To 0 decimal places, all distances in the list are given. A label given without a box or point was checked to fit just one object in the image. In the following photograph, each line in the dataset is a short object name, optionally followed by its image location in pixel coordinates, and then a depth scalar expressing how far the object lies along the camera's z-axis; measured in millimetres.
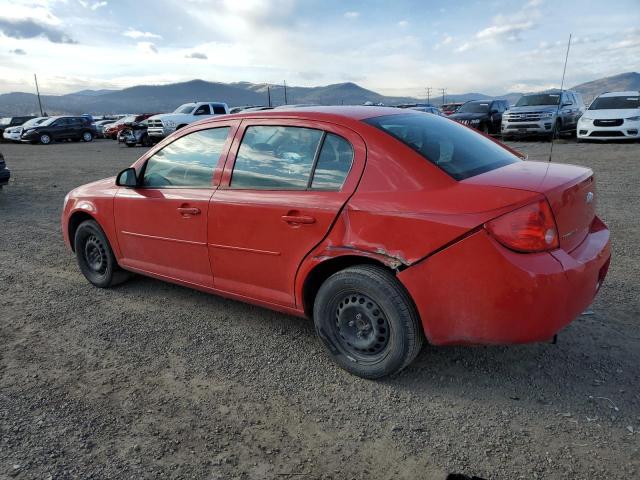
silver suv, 17781
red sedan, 2523
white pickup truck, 23391
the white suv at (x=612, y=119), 15781
